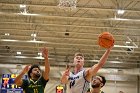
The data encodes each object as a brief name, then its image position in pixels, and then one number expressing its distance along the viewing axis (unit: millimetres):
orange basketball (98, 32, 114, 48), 4727
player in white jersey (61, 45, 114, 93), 4669
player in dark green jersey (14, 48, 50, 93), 5516
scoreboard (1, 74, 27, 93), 20719
